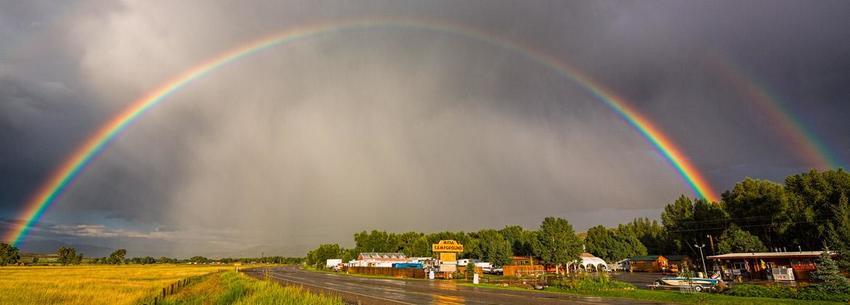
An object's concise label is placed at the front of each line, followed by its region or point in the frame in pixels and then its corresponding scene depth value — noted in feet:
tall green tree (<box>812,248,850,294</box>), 97.81
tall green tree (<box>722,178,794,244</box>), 214.69
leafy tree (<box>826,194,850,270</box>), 125.45
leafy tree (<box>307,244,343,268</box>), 586.86
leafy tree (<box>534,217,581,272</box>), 270.26
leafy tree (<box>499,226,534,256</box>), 429.38
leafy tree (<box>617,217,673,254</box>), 390.01
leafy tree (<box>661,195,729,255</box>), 274.16
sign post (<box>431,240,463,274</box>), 253.44
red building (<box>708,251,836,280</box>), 169.37
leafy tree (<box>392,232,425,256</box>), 554.46
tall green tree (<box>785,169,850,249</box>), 197.12
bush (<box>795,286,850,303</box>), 92.94
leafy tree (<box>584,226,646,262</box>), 416.26
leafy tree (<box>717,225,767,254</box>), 216.74
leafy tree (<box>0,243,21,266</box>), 643.45
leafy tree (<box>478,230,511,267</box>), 323.37
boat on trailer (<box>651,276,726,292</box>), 120.57
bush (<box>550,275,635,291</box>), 128.70
